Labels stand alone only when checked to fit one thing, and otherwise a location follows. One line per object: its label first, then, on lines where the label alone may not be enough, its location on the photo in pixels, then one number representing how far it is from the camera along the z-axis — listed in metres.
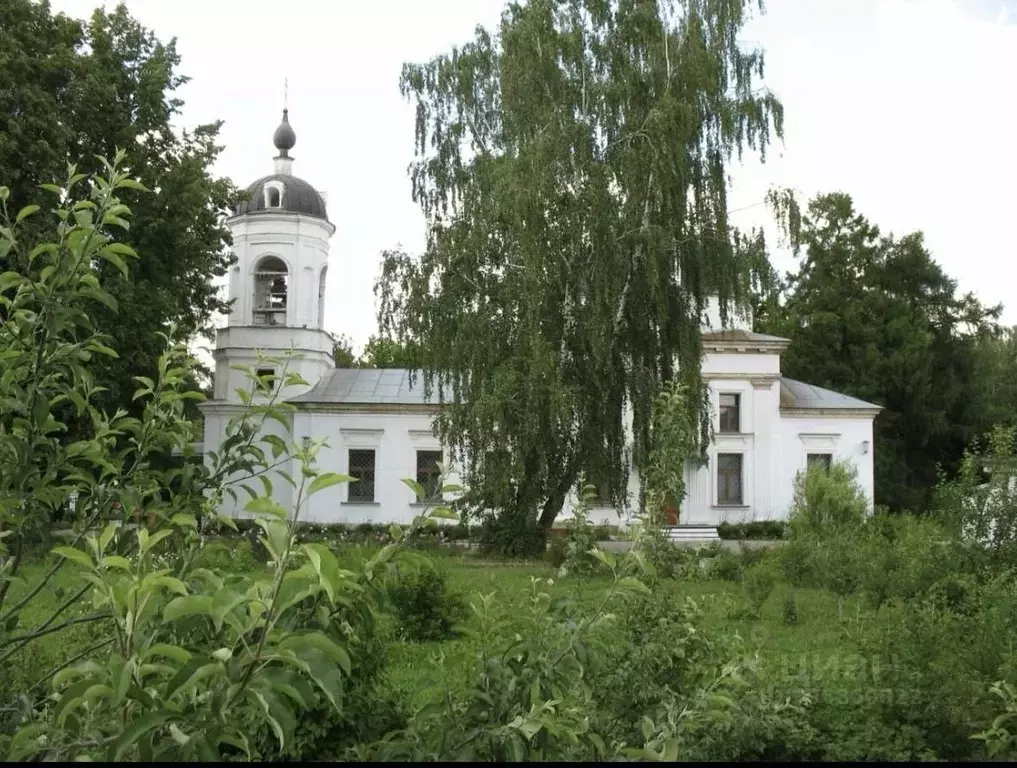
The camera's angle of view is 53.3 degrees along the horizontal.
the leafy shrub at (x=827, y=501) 19.48
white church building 28.23
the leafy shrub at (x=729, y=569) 13.95
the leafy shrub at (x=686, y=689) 4.36
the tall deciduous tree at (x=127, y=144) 19.58
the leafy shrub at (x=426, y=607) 9.29
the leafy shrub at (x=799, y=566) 13.44
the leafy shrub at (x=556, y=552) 17.61
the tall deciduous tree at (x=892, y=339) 35.06
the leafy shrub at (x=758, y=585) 10.80
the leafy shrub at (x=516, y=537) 19.09
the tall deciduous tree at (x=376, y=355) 48.22
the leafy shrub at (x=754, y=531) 27.89
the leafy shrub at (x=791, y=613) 10.61
